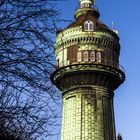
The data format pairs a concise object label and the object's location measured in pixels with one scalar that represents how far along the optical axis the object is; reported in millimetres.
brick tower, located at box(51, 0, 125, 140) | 42281
